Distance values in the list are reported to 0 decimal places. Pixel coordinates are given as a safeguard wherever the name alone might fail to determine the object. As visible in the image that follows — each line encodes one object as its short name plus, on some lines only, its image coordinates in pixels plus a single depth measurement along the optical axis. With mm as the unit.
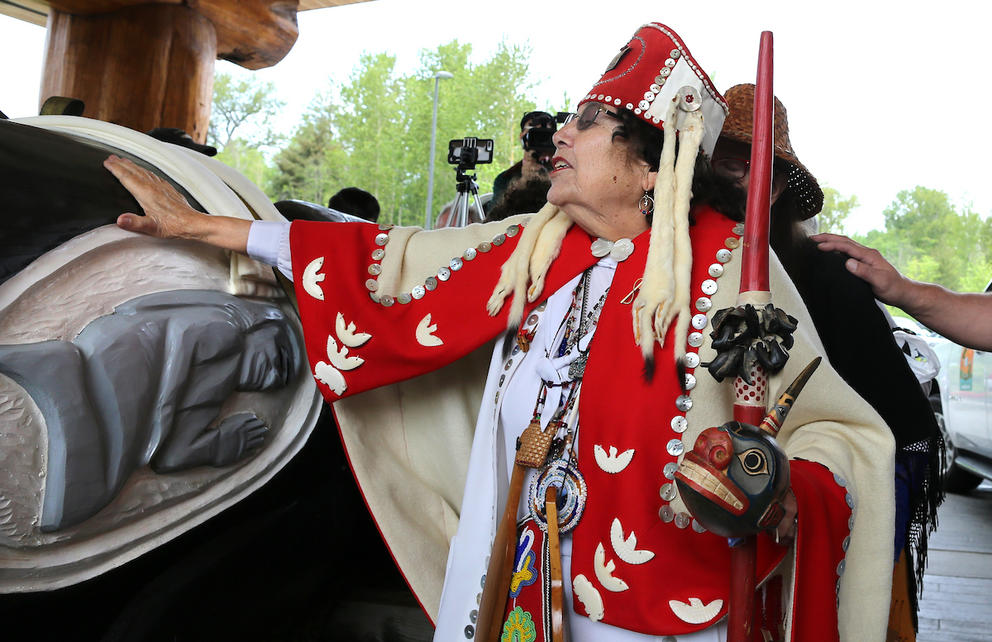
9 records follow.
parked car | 4578
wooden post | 3186
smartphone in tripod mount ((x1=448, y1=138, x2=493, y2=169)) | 3693
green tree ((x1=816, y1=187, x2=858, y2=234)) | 28312
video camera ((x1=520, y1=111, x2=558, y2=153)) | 2709
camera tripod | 3638
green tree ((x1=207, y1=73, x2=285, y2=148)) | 31922
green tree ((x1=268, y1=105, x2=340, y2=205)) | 30750
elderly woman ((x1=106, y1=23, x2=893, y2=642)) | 1268
